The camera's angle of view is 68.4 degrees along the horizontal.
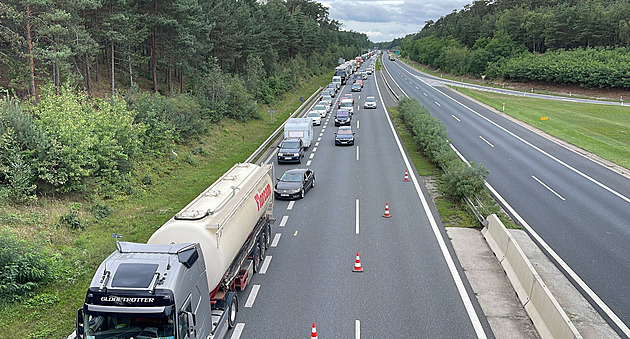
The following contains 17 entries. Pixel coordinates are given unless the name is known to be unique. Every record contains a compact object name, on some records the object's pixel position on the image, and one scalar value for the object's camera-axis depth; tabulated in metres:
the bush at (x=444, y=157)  22.05
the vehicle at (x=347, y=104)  56.02
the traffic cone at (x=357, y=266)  15.20
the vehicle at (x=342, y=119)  46.71
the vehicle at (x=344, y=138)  36.88
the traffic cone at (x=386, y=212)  20.59
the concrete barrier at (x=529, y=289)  10.51
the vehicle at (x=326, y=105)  56.10
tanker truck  8.24
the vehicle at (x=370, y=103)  59.94
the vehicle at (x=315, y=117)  47.75
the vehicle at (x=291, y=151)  30.80
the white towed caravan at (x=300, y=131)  35.72
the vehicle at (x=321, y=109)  51.89
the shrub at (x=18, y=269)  12.12
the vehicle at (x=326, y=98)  60.51
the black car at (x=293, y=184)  23.22
